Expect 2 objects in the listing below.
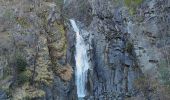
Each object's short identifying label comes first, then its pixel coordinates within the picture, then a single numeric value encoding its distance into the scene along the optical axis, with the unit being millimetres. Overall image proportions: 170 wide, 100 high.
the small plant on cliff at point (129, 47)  46250
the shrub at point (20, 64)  41719
